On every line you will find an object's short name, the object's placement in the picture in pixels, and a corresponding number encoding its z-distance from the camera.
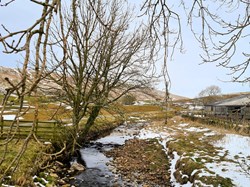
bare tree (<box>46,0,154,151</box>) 9.46
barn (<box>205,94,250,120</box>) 26.81
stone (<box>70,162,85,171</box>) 8.08
